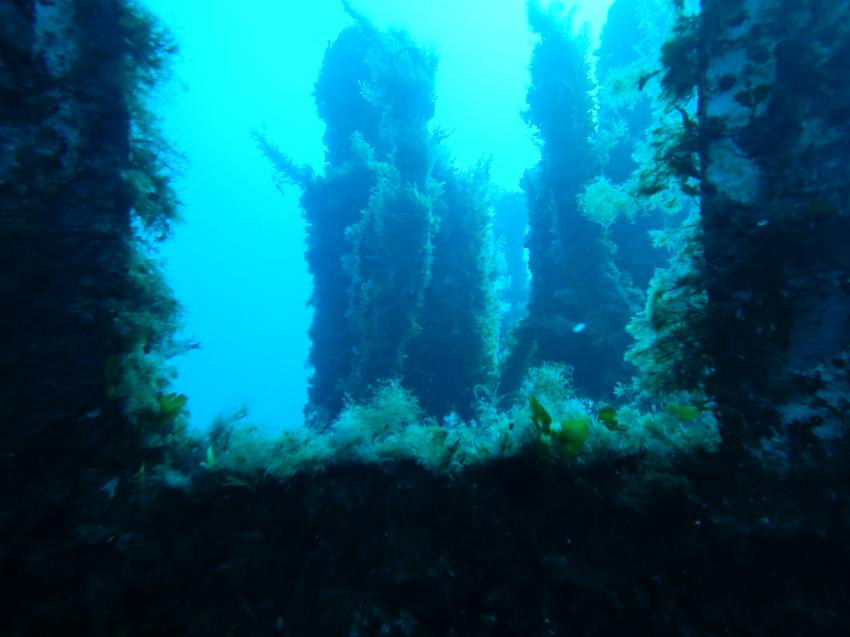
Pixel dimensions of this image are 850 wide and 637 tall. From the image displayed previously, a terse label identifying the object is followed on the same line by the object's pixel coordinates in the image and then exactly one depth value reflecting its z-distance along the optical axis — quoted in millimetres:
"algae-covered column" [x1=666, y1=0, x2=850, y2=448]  2336
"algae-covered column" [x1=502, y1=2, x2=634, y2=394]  11102
